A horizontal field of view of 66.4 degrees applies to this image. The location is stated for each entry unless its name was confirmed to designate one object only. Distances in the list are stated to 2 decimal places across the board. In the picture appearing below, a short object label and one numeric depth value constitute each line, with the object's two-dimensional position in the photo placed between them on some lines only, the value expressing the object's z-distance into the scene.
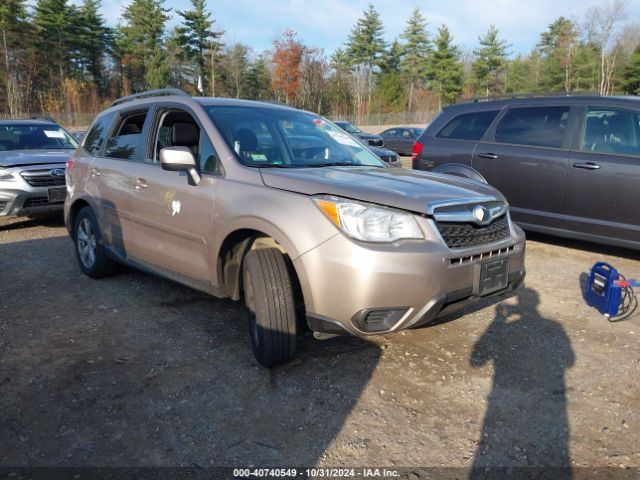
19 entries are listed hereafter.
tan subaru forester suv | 2.57
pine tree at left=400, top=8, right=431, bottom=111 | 61.19
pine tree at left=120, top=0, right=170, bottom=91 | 50.66
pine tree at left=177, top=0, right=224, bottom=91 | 51.88
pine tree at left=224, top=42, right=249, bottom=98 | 57.81
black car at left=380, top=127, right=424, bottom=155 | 21.98
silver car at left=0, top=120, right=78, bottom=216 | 6.67
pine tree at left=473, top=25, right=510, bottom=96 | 60.04
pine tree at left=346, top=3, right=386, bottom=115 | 59.97
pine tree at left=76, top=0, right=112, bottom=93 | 50.72
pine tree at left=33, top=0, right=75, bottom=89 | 47.41
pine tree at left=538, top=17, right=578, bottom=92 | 54.84
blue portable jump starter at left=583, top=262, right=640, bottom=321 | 3.80
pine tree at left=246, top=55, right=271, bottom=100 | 60.50
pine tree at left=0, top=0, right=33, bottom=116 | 42.17
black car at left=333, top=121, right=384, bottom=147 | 16.30
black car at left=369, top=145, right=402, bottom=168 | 12.48
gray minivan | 5.02
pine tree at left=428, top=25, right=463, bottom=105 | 57.44
